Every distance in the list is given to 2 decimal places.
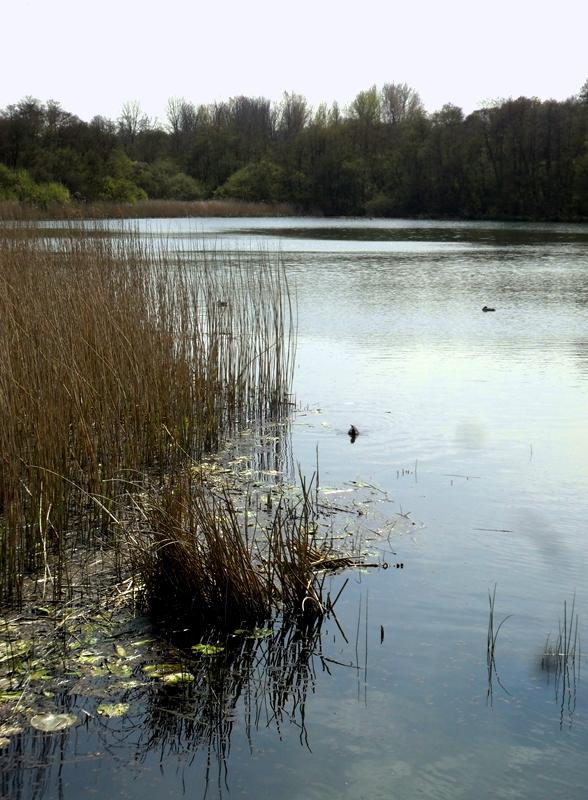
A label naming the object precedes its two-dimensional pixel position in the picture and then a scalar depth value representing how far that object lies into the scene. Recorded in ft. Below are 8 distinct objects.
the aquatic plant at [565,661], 10.41
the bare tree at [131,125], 218.18
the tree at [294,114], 250.78
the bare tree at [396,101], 253.03
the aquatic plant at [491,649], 10.69
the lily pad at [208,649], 11.10
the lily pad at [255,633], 11.60
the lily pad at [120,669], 10.46
